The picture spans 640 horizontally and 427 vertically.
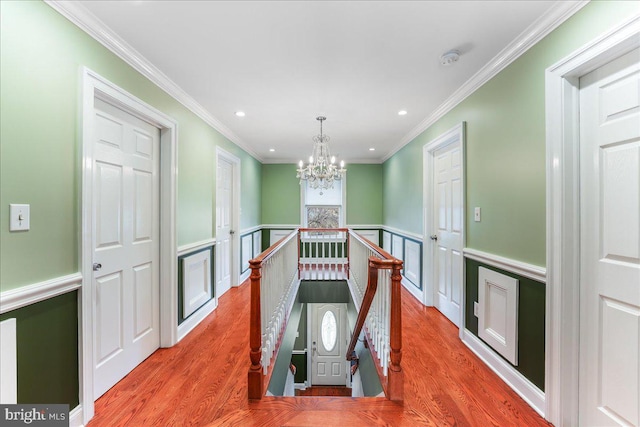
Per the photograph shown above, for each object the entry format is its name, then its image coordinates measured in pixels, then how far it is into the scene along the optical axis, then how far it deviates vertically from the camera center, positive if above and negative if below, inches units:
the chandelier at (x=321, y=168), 138.8 +24.5
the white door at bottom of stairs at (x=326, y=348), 251.3 -127.8
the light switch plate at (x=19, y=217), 49.2 -0.8
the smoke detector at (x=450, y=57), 76.1 +45.6
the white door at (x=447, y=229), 116.0 -7.3
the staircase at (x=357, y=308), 67.7 -32.1
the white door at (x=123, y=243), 71.5 -9.0
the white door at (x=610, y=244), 50.4 -6.1
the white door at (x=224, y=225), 147.7 -6.8
